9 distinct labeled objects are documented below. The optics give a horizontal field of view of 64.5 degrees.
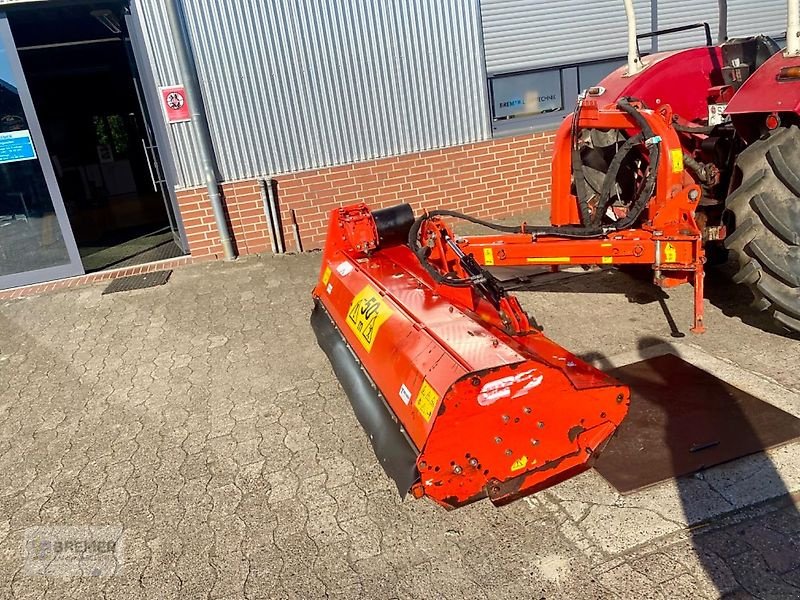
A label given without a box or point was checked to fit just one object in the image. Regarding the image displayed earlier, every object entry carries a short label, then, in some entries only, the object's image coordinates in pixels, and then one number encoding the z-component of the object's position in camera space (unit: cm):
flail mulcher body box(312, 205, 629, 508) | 247
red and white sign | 654
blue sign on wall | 646
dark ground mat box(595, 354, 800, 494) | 293
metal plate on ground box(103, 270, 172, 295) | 664
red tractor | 356
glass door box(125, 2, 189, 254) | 661
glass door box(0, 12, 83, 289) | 642
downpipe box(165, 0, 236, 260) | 641
